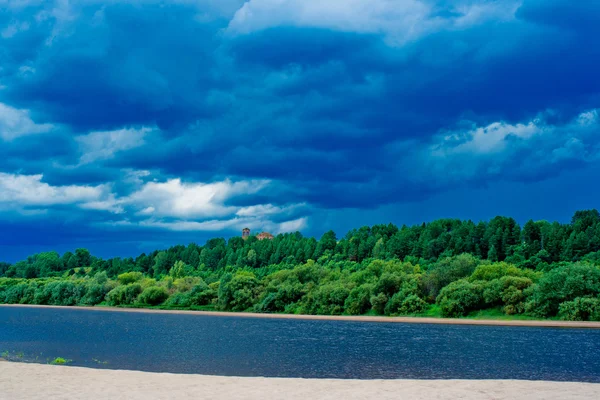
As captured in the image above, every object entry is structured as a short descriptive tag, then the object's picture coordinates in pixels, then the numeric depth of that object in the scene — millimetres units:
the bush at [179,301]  137125
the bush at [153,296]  144000
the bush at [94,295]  155250
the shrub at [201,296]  135625
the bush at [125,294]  148625
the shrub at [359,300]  108938
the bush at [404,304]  101750
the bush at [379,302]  105312
